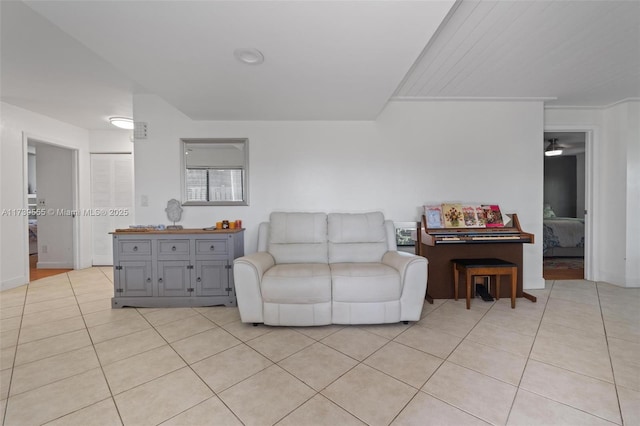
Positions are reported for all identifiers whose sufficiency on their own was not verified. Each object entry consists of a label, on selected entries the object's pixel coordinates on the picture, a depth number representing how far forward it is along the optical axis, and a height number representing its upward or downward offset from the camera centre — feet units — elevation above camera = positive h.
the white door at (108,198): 14.90 +0.69
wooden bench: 8.57 -2.06
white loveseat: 7.30 -2.39
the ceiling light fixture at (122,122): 12.30 +4.29
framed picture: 10.66 -0.99
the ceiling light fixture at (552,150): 18.43 +4.26
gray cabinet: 9.09 -2.17
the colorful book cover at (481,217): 9.56 -0.30
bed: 15.29 -1.80
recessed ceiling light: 5.98 +3.69
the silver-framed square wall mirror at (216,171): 10.62 +1.59
